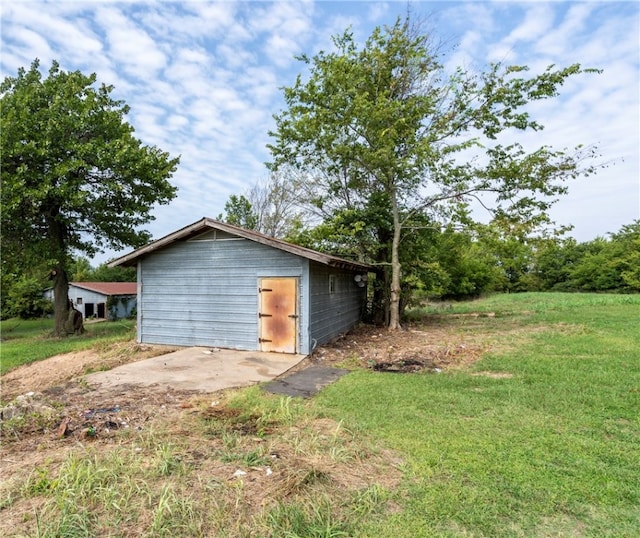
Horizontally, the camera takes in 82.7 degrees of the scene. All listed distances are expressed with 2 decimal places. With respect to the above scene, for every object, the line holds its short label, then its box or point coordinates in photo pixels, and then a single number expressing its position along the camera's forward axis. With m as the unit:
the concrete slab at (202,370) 6.11
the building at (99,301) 25.98
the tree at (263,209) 27.23
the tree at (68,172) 12.66
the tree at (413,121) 10.80
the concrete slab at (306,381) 5.64
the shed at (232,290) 8.47
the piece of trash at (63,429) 3.81
